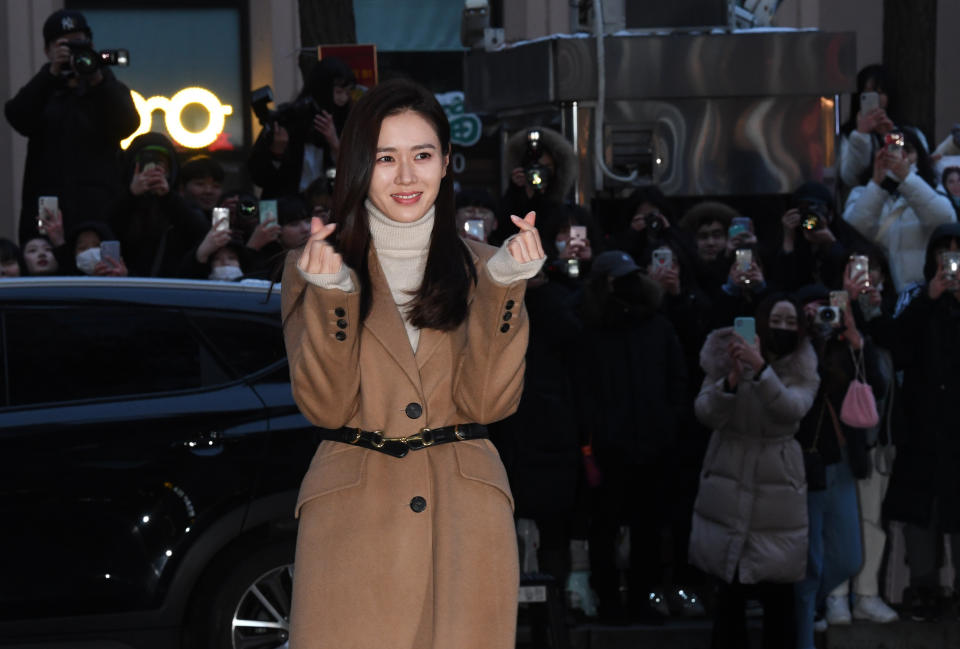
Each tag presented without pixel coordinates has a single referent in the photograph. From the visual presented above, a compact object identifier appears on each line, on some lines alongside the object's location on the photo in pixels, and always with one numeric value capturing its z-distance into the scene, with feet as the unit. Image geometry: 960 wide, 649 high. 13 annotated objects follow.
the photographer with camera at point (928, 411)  54.90
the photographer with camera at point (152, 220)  55.52
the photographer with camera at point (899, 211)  59.93
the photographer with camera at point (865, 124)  64.64
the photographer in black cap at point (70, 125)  58.59
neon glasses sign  100.78
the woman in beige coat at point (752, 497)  49.03
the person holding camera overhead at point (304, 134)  63.05
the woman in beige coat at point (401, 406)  25.64
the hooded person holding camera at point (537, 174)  58.65
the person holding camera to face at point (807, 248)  59.06
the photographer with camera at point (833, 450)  52.03
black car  39.42
